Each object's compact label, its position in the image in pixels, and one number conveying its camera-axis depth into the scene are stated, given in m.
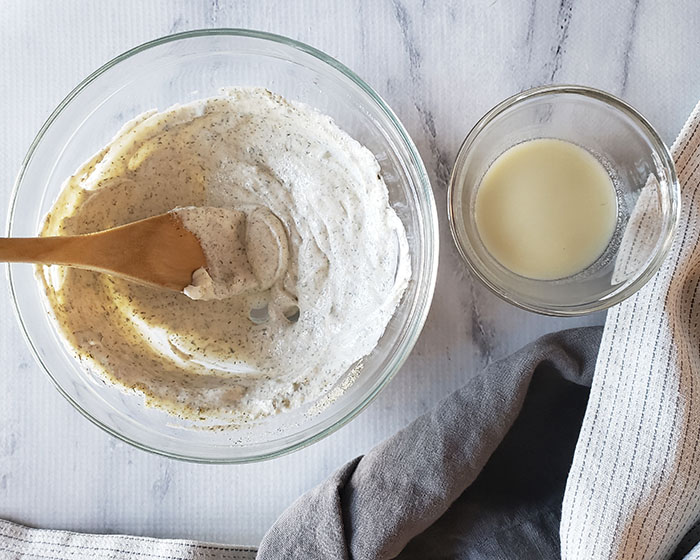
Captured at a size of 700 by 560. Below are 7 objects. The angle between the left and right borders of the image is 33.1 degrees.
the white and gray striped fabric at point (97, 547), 0.64
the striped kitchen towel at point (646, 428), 0.60
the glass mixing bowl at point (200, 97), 0.60
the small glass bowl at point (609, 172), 0.60
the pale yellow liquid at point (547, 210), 0.61
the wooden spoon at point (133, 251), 0.56
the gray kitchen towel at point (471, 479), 0.61
